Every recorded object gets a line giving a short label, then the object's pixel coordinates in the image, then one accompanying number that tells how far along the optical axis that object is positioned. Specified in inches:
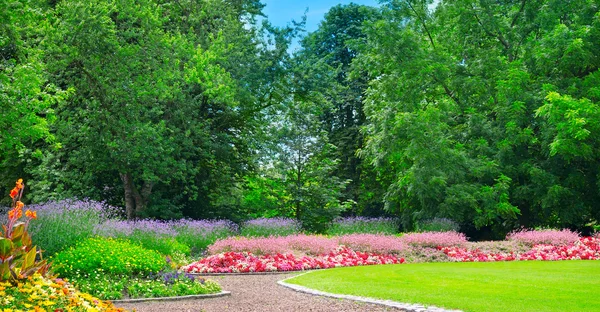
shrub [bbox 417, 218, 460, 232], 850.1
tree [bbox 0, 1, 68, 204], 528.4
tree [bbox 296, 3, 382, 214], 1183.6
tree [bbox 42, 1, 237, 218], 740.0
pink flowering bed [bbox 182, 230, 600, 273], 536.1
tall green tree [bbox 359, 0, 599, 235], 820.6
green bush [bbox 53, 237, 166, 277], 387.5
